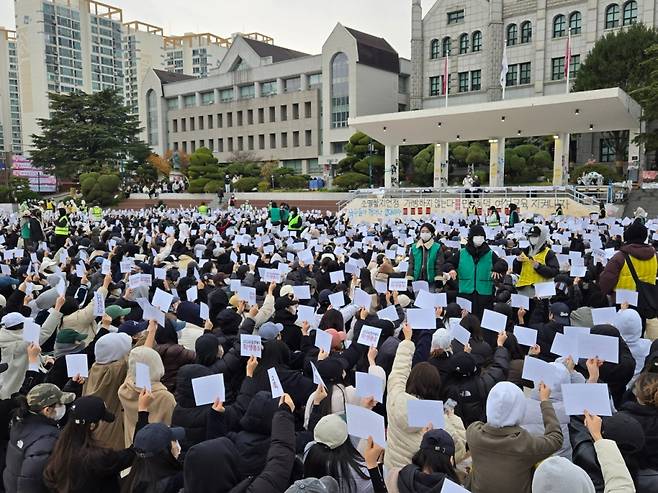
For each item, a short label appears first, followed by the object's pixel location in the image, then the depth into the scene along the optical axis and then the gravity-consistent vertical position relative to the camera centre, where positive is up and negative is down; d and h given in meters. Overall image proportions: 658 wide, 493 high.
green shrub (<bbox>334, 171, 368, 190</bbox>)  39.00 +0.63
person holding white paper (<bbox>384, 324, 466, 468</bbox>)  3.10 -1.31
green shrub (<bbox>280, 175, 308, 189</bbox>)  42.72 +0.62
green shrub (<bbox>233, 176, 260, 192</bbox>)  41.44 +0.39
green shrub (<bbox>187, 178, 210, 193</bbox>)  39.41 +0.45
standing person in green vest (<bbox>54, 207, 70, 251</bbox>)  13.17 -0.97
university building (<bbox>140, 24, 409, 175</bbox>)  53.53 +9.65
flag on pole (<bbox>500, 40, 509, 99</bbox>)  28.95 +6.11
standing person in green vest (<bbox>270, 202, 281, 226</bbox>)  17.42 -0.78
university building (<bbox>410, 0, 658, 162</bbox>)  38.78 +11.30
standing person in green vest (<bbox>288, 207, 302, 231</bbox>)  13.91 -0.82
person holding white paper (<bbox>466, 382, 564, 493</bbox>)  2.52 -1.17
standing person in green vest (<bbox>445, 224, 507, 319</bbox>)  6.69 -1.00
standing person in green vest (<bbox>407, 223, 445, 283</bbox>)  7.59 -0.95
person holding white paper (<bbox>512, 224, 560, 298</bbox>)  6.50 -0.84
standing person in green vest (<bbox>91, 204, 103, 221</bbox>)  21.13 -0.90
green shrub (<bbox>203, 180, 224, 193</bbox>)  38.79 +0.23
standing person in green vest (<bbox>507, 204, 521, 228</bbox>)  15.27 -0.73
